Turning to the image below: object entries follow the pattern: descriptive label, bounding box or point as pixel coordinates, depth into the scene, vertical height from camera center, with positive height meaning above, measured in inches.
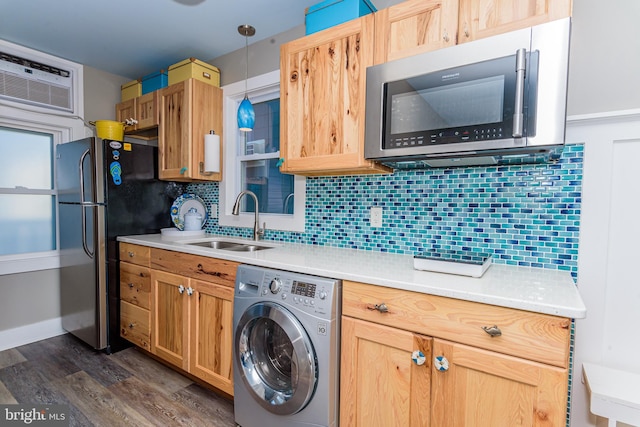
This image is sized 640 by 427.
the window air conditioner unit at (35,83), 100.2 +37.6
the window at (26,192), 105.0 +0.8
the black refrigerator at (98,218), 95.7 -7.1
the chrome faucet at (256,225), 91.1 -8.0
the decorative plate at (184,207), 111.0 -3.3
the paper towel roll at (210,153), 102.4 +14.7
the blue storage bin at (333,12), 66.2 +40.9
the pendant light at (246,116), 79.7 +20.9
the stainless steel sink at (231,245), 92.5 -14.1
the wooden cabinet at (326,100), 64.0 +21.9
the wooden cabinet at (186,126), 100.5 +23.8
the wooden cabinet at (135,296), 91.4 -29.8
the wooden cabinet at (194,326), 71.2 -31.8
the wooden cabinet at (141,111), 110.3 +31.7
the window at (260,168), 95.8 +10.3
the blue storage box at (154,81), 111.2 +41.9
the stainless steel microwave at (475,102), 44.9 +16.4
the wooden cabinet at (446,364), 38.7 -22.3
